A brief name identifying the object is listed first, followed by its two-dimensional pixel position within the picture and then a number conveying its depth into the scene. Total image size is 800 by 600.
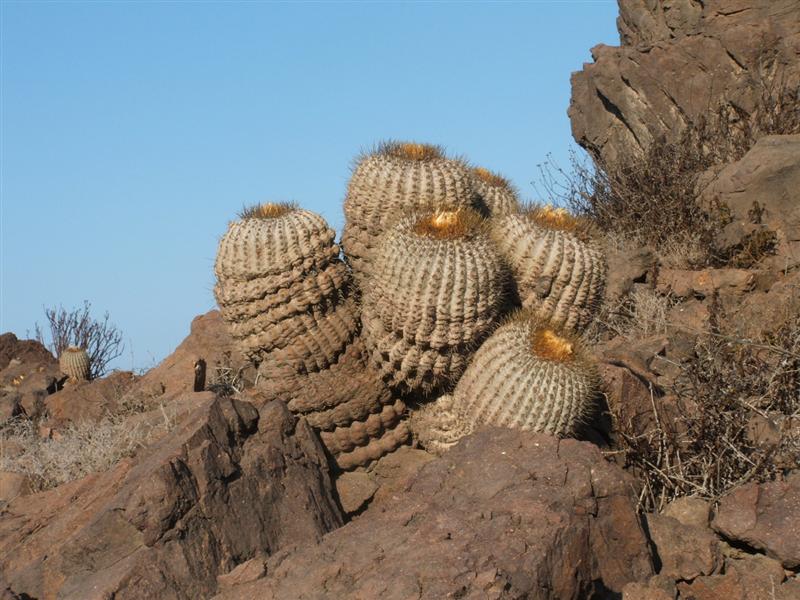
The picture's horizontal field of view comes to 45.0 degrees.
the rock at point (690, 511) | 5.93
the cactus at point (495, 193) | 7.19
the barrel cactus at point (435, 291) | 5.82
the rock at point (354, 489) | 6.55
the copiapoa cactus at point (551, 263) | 6.36
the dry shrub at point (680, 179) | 12.10
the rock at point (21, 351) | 16.19
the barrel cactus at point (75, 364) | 14.23
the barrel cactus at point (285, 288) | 6.36
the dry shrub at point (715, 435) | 6.39
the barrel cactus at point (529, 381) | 5.77
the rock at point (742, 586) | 5.27
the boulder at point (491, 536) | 4.17
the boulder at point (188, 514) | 5.18
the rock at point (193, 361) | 10.63
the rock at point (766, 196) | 11.10
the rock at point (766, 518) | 5.54
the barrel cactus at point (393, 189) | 6.44
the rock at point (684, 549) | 5.41
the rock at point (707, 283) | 10.60
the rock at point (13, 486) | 8.51
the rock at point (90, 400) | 11.00
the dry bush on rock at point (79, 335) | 17.62
